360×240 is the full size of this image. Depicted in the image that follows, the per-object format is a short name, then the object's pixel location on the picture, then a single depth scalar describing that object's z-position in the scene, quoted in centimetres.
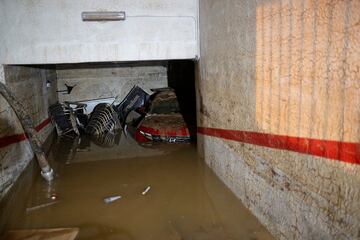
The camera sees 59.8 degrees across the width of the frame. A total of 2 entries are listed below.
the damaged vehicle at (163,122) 691
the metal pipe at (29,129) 445
